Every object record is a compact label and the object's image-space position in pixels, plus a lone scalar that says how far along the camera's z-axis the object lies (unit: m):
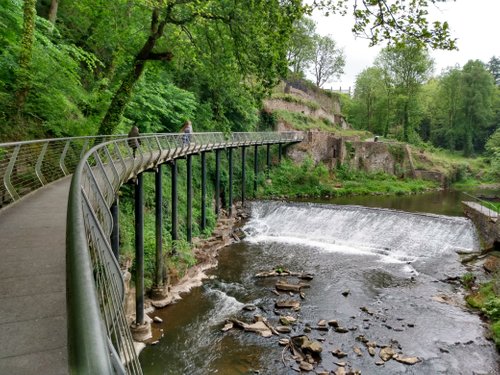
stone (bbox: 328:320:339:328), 10.52
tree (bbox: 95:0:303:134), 7.67
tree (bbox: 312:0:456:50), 5.00
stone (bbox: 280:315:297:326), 10.60
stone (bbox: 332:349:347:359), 9.17
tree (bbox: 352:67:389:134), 50.44
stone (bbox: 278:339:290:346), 9.62
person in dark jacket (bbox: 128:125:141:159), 10.45
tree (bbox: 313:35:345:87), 57.56
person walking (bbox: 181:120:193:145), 15.15
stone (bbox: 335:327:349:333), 10.26
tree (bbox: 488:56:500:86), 70.50
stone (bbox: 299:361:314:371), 8.63
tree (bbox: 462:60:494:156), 48.97
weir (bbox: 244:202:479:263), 17.09
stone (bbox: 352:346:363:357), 9.27
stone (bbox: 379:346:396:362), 9.13
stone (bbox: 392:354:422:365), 8.98
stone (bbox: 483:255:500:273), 13.84
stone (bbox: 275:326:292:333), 10.24
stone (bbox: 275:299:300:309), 11.60
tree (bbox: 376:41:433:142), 44.59
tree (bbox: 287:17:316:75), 45.63
